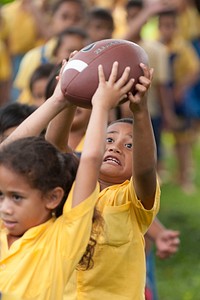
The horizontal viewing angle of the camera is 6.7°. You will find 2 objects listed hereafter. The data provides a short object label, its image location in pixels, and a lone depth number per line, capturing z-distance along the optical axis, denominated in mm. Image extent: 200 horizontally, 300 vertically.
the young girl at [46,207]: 6404
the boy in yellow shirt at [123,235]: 7125
